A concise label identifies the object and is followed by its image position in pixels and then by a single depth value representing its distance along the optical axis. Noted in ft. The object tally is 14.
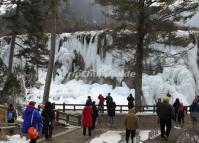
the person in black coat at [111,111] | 78.17
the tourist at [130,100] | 90.05
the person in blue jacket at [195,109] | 59.94
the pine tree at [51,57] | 95.17
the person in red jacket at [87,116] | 61.57
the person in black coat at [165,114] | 51.03
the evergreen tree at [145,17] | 93.61
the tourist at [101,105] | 97.21
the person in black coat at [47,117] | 57.98
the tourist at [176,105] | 76.33
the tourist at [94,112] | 69.31
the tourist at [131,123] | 52.37
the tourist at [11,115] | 64.23
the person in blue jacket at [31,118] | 43.86
